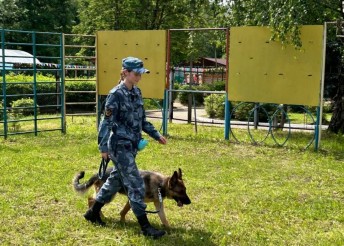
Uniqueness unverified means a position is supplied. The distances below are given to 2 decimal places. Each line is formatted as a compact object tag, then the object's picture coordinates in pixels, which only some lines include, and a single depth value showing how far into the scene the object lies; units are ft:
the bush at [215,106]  64.08
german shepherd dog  15.94
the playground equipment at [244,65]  32.35
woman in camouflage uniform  14.99
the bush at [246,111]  60.13
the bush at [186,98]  85.89
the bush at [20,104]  46.95
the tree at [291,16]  31.81
